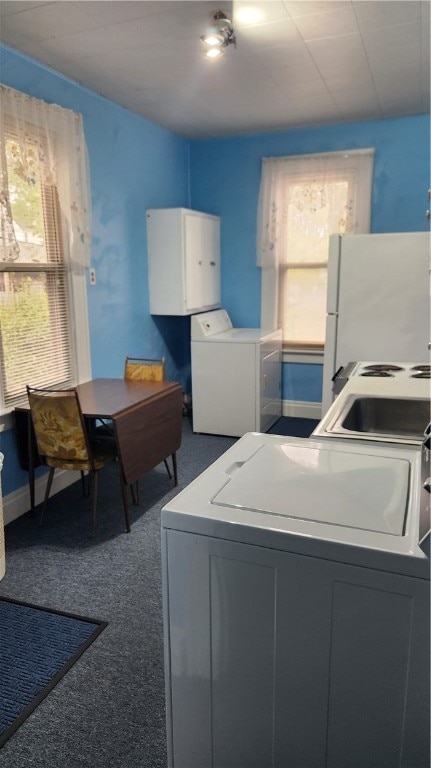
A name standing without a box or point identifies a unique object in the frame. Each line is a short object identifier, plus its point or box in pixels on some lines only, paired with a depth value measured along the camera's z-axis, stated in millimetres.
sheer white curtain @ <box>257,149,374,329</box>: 4258
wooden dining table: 2711
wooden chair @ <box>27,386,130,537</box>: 2629
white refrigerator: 3252
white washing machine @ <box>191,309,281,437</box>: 4188
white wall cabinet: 4188
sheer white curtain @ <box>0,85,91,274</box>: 2654
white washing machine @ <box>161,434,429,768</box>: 895
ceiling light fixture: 2383
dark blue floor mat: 1701
